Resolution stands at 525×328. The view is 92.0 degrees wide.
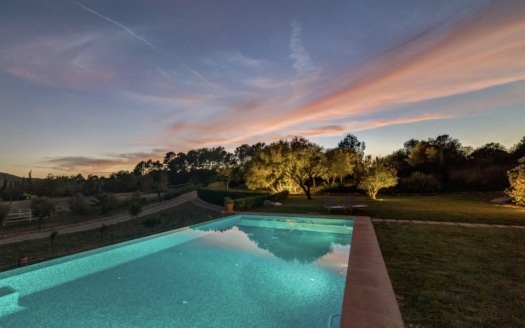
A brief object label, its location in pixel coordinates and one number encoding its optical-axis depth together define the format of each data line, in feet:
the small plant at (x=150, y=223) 56.80
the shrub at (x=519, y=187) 47.73
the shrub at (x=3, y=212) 61.94
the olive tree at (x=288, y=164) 81.71
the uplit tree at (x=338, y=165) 101.04
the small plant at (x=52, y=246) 39.65
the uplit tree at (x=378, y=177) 68.08
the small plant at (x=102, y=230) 53.33
